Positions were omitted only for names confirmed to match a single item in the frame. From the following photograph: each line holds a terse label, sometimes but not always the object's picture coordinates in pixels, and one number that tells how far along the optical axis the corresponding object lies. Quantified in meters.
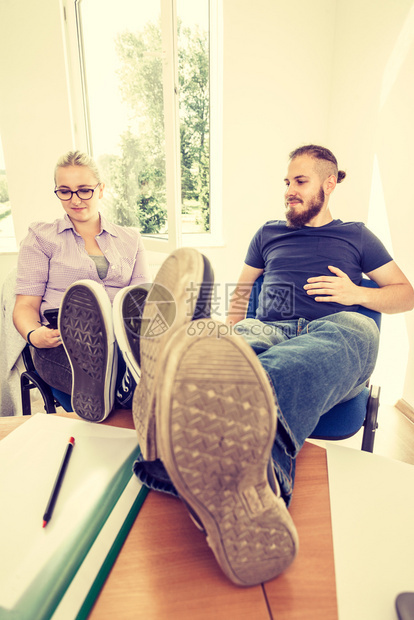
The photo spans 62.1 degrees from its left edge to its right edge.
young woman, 1.27
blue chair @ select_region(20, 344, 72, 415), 1.20
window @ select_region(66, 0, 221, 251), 2.39
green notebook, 0.49
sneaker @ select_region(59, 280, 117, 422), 0.83
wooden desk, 0.49
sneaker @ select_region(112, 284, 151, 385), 0.82
